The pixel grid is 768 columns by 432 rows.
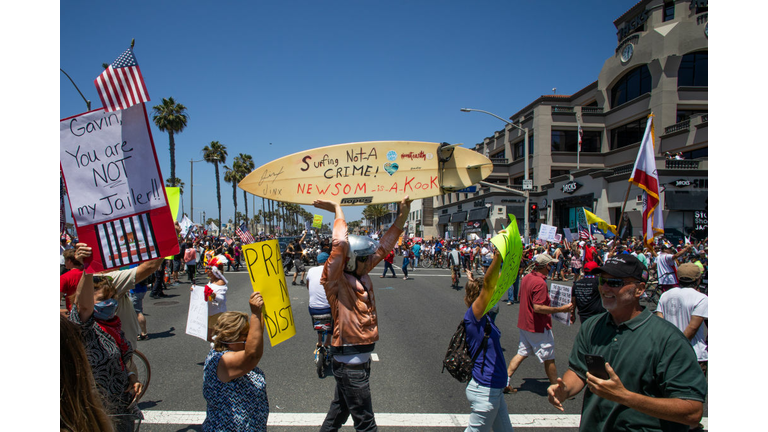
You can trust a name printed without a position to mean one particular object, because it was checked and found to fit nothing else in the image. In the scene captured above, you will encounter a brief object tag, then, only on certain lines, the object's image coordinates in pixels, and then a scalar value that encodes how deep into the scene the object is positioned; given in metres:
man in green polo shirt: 1.88
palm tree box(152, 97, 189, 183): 28.64
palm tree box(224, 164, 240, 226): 46.90
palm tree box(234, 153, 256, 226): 46.44
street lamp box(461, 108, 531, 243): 18.85
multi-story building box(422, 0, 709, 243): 22.19
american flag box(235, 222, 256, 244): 9.67
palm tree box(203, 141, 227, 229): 41.53
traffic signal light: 20.47
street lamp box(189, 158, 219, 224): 28.94
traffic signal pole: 20.00
